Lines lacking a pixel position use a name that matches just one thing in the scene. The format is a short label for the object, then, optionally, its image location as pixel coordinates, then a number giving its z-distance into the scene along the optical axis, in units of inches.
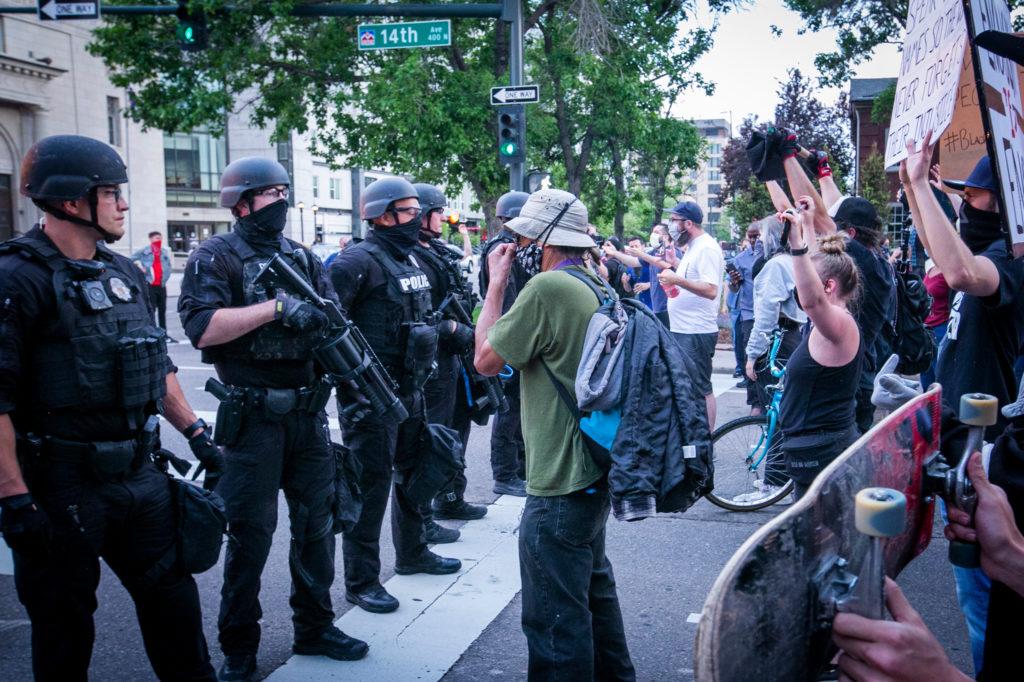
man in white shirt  294.7
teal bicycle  239.1
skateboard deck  43.9
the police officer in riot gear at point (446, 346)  216.7
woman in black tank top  153.1
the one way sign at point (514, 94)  474.3
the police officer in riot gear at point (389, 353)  175.0
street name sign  474.6
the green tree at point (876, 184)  1008.9
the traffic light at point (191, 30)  526.6
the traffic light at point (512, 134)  496.1
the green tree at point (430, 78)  594.2
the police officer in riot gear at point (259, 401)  141.1
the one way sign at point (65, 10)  468.4
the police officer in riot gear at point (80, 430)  110.5
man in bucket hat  119.6
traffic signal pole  458.6
